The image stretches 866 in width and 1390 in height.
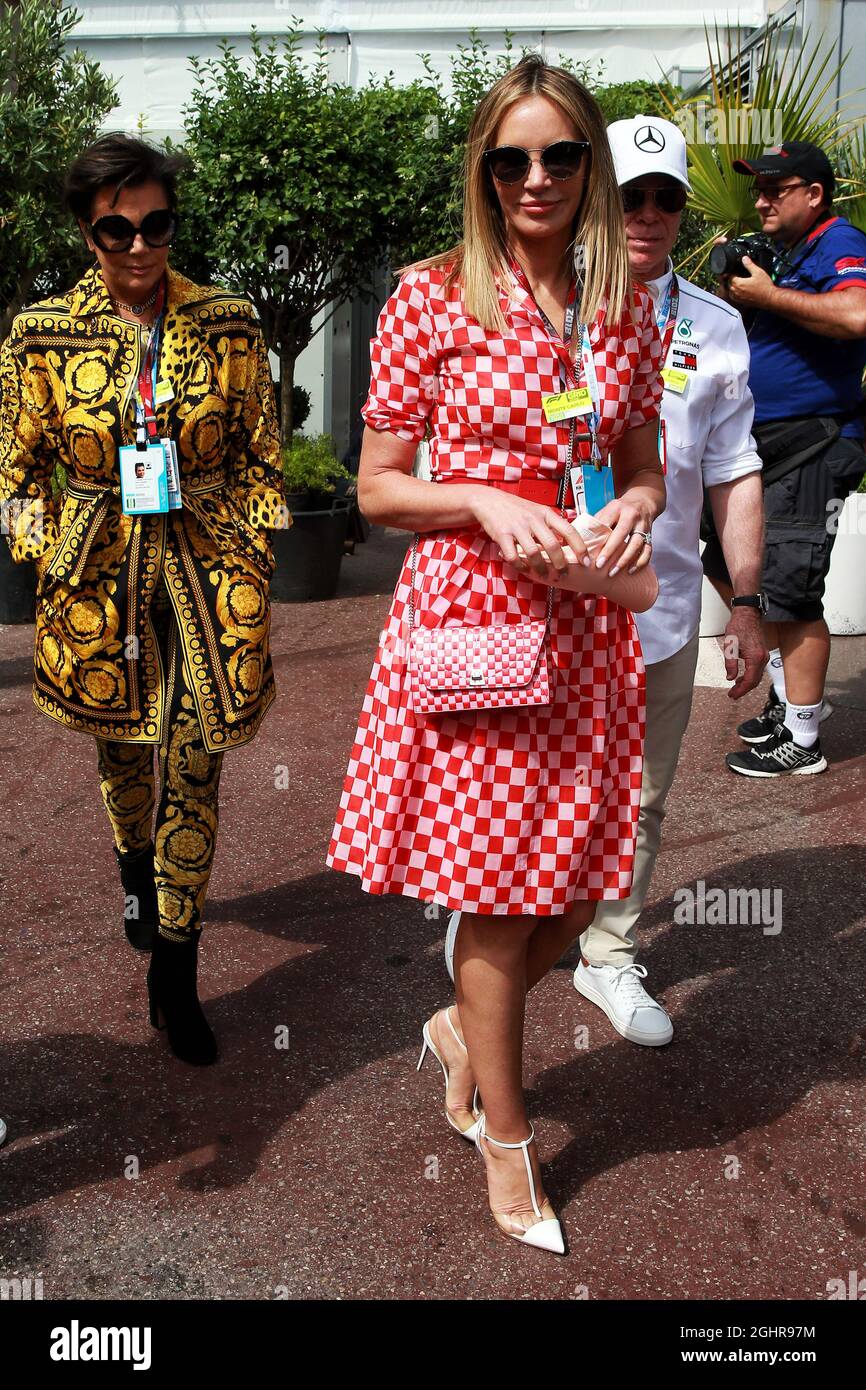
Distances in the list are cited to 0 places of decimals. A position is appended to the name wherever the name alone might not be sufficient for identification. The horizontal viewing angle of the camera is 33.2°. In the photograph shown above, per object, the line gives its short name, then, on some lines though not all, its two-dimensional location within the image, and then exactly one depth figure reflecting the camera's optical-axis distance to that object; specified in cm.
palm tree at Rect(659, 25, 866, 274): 749
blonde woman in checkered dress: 255
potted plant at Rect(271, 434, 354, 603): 877
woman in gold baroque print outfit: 332
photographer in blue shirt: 548
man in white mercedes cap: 335
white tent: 1297
